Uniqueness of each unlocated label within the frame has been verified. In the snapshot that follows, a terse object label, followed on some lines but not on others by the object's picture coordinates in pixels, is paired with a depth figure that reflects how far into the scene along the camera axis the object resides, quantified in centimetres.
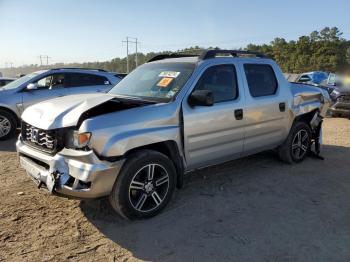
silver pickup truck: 382
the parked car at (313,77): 2141
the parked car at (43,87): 900
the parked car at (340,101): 1217
